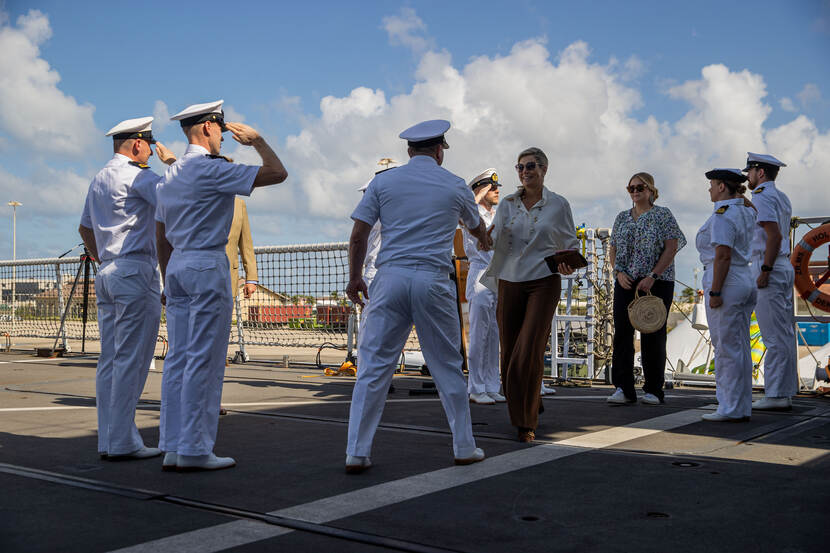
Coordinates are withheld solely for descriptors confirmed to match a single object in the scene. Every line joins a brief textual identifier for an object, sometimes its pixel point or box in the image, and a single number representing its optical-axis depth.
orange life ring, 8.33
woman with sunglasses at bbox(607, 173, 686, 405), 7.54
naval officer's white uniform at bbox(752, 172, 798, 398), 7.23
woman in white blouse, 5.52
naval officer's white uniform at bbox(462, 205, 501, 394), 7.76
